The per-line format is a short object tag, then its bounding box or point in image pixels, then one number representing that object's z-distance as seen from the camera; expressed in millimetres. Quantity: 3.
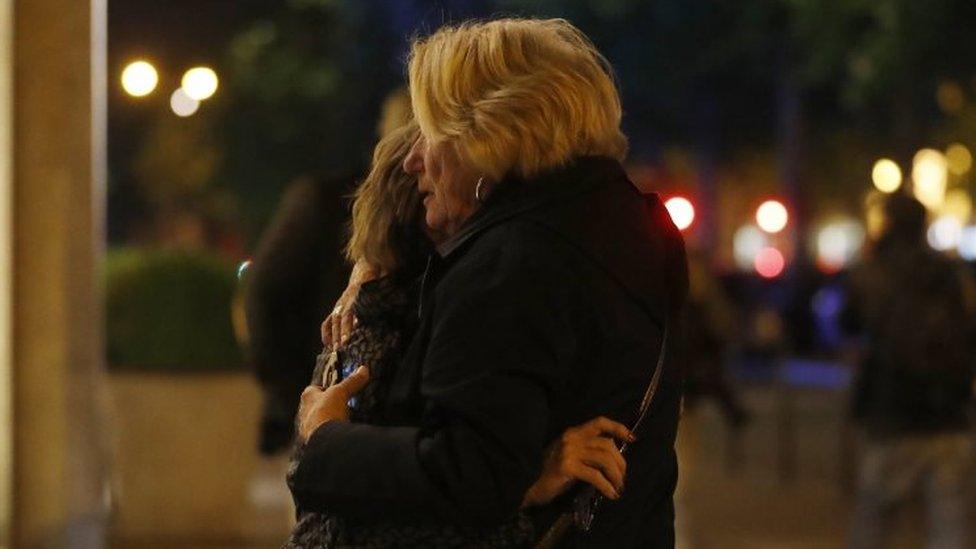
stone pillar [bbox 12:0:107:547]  8914
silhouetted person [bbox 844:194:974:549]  7754
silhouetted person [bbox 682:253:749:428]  8328
